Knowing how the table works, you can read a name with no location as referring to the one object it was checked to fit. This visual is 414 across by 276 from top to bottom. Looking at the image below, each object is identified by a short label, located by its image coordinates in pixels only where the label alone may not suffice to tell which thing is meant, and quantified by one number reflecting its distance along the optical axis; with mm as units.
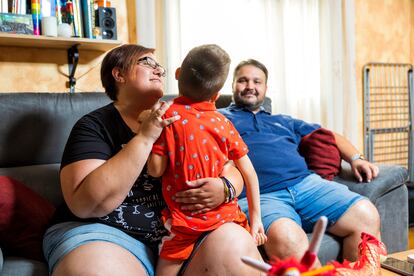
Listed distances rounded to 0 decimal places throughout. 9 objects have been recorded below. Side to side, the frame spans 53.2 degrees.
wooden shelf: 2037
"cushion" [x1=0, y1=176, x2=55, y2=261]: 1334
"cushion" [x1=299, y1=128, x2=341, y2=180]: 2035
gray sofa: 1697
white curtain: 2662
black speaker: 2264
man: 1592
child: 1142
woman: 1087
